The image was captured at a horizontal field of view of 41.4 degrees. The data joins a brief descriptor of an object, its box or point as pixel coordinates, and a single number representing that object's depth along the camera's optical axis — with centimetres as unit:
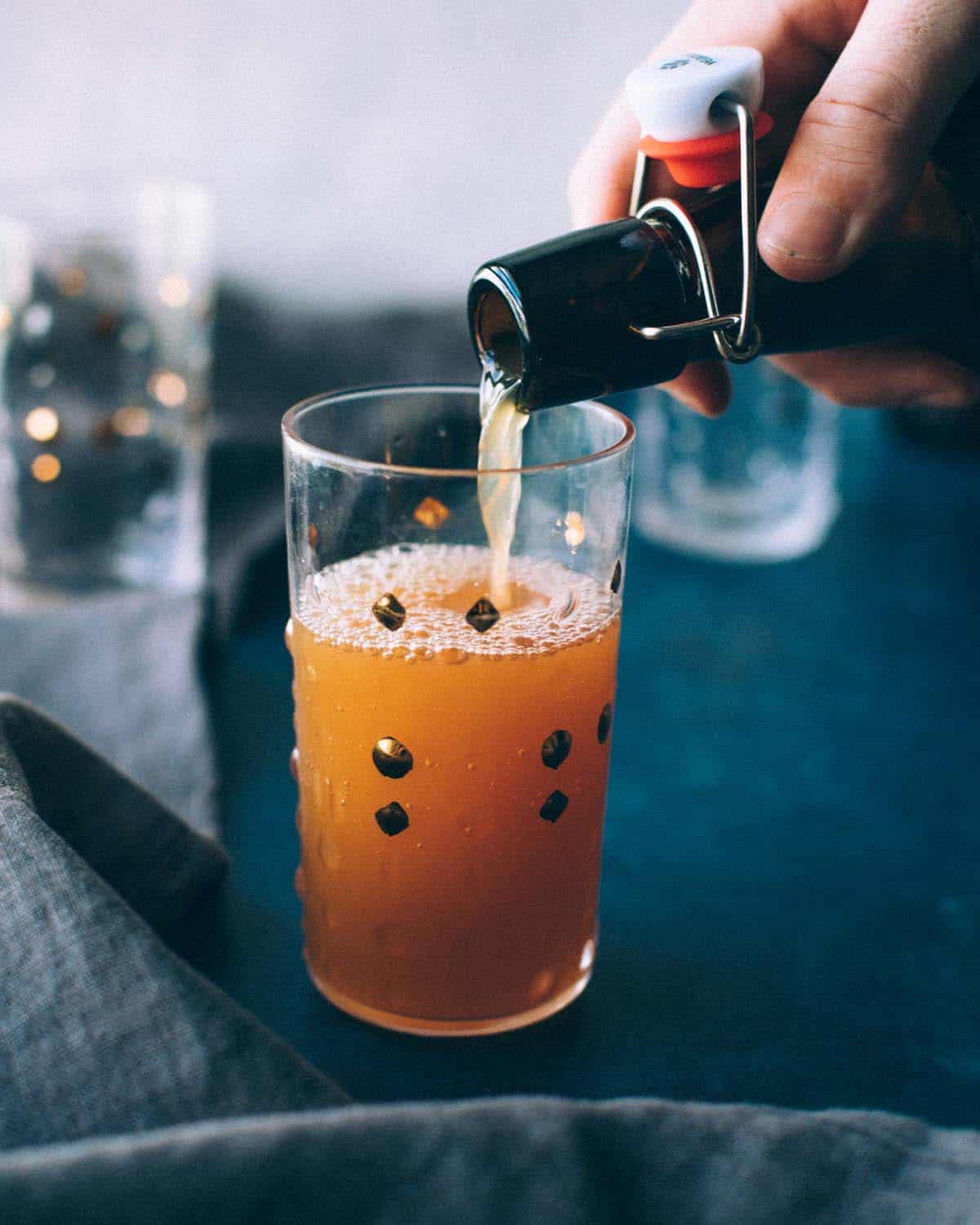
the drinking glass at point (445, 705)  57
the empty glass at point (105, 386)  115
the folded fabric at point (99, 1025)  48
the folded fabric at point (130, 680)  82
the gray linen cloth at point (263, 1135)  42
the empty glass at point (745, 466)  124
